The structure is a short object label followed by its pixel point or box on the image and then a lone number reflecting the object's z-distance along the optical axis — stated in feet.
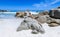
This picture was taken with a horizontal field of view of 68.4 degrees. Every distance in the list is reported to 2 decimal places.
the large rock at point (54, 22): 7.06
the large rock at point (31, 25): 5.53
